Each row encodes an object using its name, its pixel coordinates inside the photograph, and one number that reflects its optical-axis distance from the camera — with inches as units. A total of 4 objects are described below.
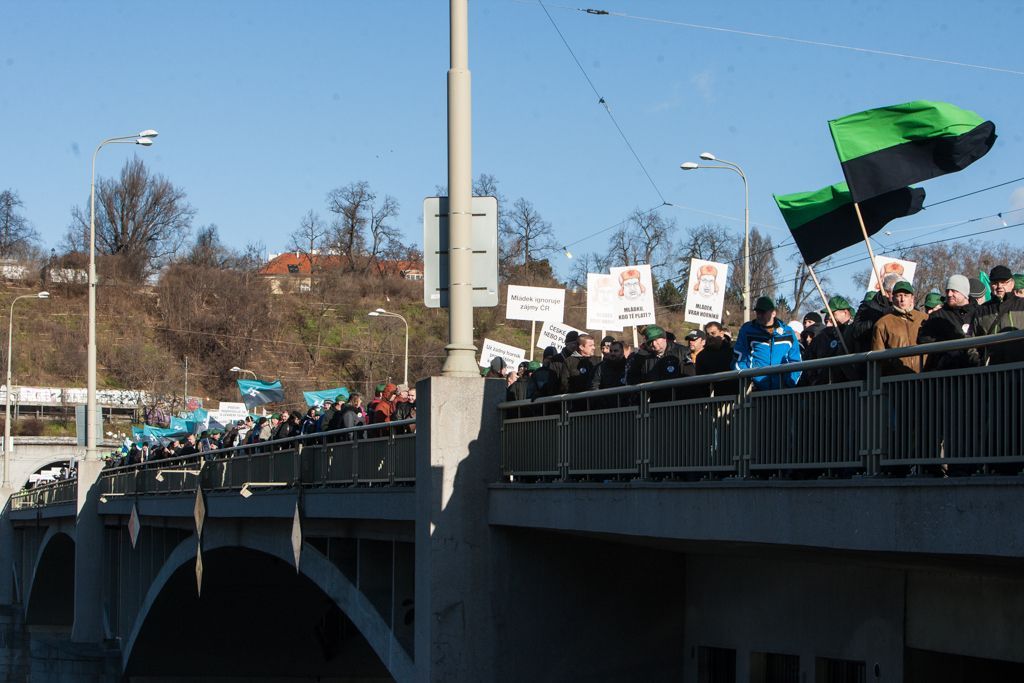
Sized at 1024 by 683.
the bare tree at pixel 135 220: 4904.0
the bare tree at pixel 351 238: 4827.8
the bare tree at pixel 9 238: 5059.1
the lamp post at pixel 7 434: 2805.1
